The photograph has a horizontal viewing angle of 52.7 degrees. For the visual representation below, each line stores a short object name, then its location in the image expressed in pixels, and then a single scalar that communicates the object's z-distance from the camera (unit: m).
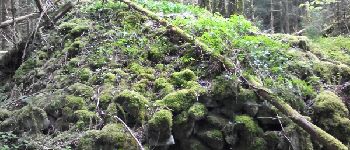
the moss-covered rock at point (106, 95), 5.27
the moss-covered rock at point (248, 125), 4.86
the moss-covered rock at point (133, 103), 5.00
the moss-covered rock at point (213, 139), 4.79
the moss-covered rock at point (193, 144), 4.80
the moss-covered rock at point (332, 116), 5.05
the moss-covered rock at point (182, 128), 4.86
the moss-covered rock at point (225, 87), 5.16
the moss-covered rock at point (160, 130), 4.68
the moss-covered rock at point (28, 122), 5.12
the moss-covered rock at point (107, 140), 4.55
